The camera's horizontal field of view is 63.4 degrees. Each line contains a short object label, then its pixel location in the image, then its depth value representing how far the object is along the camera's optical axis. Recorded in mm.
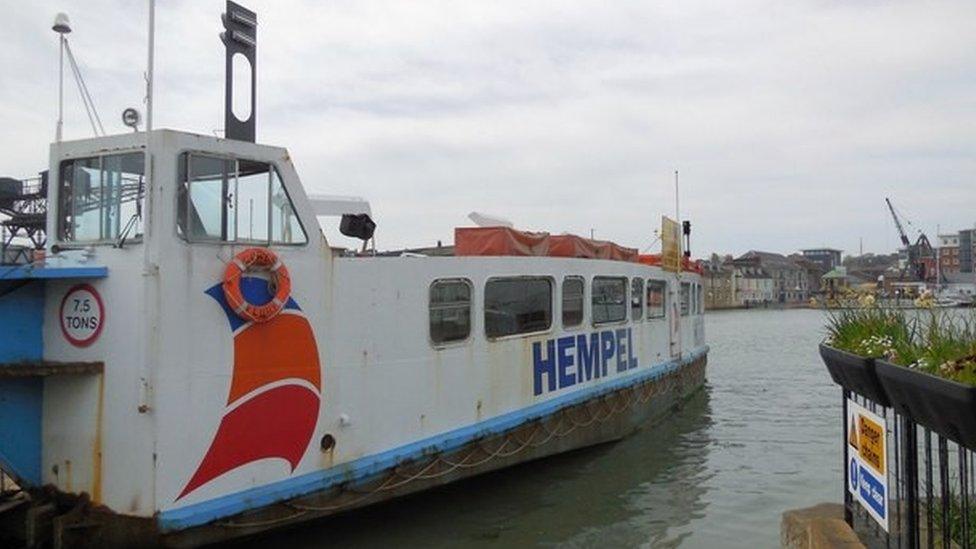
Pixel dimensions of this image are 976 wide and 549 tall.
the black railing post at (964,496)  3875
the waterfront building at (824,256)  159375
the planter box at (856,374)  4191
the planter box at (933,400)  3041
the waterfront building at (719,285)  106438
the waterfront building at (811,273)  136850
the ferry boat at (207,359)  6246
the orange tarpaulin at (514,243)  9836
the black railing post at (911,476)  3850
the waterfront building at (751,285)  116062
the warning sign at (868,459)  4305
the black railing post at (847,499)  5047
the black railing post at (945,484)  3748
